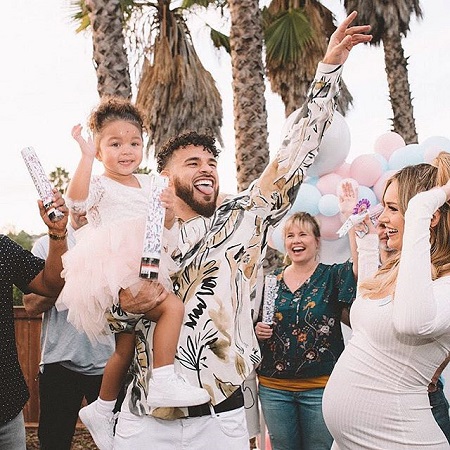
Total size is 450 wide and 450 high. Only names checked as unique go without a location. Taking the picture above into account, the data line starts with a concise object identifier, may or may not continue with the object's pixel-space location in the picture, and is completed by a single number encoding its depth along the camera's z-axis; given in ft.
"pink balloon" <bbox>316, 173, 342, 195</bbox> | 17.26
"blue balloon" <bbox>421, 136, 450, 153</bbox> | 16.37
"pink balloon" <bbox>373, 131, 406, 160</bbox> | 18.48
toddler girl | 7.60
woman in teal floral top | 13.12
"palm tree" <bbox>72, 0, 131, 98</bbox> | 20.16
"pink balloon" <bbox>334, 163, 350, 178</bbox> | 17.63
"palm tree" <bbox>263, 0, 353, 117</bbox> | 38.32
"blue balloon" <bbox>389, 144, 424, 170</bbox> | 16.79
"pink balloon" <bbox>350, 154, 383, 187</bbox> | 17.25
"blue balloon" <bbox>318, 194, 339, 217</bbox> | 16.71
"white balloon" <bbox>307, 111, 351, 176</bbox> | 16.53
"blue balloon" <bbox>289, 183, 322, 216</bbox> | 17.08
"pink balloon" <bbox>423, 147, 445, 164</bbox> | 15.81
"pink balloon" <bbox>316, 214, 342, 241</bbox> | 16.79
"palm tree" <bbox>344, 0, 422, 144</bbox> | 39.99
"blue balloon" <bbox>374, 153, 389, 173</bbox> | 17.61
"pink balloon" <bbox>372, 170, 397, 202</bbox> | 16.99
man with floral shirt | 7.64
